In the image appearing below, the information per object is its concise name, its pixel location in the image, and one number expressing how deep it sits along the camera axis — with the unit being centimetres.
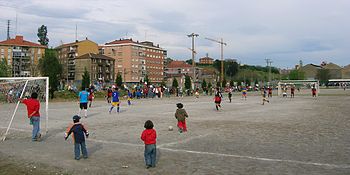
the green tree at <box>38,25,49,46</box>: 10809
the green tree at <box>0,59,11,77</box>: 5681
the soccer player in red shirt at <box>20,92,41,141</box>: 1003
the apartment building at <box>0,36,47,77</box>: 8818
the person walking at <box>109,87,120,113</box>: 1994
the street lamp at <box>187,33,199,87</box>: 6031
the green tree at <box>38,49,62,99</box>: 3750
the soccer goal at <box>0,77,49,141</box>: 1148
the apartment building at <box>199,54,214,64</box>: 19408
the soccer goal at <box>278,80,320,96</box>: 5594
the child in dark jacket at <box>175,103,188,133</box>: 1188
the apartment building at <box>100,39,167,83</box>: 10706
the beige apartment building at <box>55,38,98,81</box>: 9894
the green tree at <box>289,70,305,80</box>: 12938
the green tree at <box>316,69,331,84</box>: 12444
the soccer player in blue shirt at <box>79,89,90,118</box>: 1744
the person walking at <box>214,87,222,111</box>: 2180
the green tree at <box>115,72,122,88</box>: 7154
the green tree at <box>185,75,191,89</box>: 6392
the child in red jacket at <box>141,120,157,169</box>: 680
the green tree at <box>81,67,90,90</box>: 5049
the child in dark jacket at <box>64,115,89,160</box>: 754
